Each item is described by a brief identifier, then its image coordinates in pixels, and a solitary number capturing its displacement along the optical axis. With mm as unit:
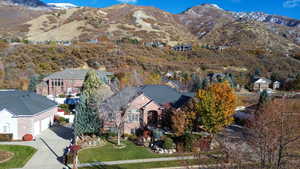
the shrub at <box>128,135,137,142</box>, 23945
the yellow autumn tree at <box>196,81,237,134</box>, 21625
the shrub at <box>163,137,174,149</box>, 20484
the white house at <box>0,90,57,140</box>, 24578
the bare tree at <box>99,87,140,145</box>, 22838
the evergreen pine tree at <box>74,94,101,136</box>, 23062
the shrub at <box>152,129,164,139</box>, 22375
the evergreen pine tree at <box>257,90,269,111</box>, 30081
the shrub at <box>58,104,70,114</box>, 36425
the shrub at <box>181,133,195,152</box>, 20833
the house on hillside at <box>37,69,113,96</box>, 48250
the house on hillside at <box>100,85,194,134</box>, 23953
